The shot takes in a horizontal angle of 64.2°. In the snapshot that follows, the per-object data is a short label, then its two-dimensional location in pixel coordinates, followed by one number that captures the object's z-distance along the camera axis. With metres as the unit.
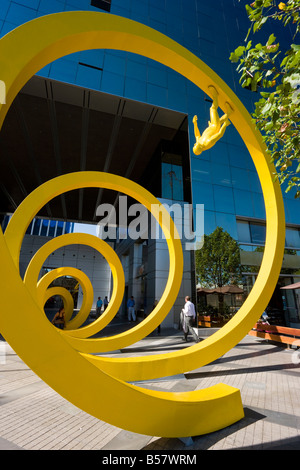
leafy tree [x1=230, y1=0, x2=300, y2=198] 2.72
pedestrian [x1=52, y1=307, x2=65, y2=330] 10.30
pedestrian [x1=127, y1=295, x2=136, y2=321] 15.43
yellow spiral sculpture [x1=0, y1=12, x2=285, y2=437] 1.81
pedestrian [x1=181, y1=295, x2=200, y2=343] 8.59
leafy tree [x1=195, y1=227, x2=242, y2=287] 12.37
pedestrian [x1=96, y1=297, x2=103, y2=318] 16.71
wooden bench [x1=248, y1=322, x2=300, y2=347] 7.71
